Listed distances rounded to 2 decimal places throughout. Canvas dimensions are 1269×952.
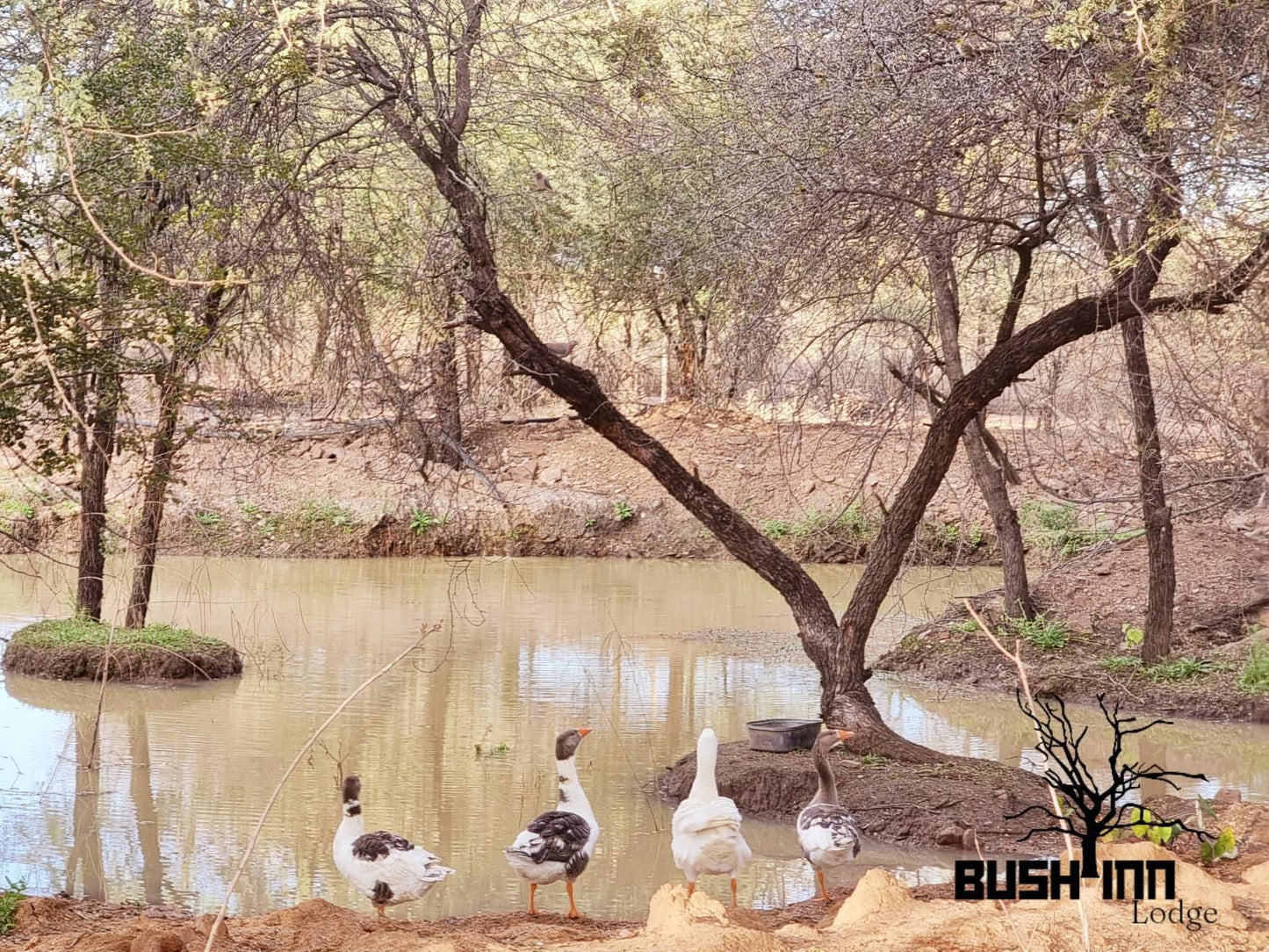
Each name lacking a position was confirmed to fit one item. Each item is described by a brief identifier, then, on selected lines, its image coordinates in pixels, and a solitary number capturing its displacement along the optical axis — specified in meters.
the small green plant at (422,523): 24.09
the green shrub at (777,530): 24.78
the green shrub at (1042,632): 14.99
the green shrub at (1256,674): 13.05
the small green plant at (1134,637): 14.74
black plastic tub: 9.89
